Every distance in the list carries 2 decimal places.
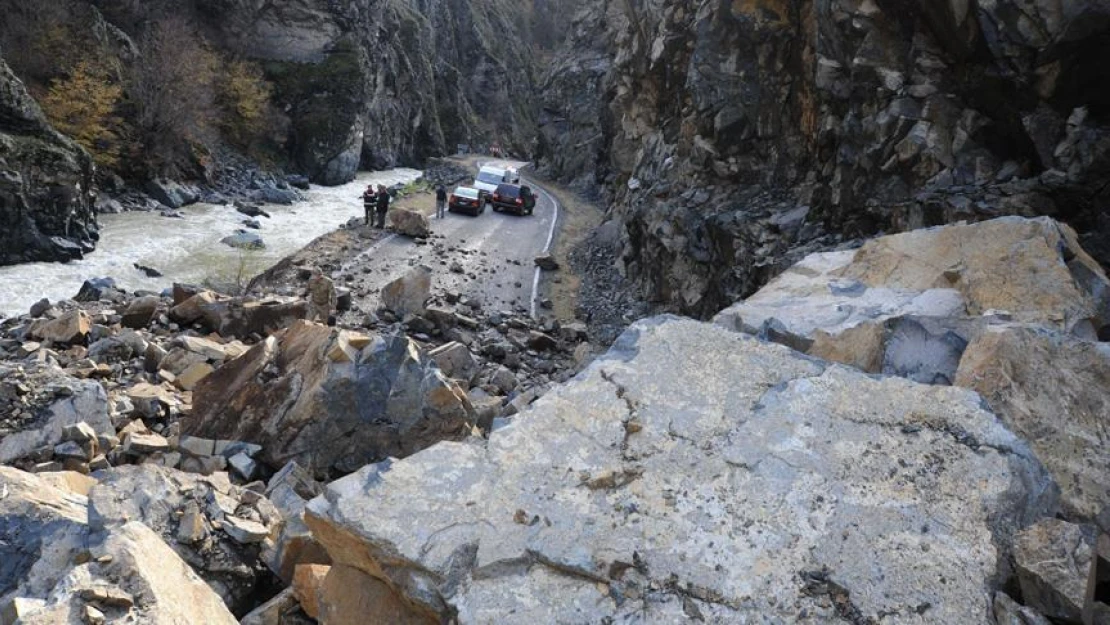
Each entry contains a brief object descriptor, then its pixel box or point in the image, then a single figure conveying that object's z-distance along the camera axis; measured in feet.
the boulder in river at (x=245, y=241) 76.85
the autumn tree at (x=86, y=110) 88.38
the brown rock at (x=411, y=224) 75.51
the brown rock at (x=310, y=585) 14.08
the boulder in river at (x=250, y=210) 95.57
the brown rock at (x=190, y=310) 39.04
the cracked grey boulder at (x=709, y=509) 10.02
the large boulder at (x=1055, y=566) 9.27
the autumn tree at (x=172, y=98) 100.83
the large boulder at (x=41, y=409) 21.55
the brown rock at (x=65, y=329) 33.71
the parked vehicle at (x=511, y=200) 98.89
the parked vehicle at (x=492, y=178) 106.73
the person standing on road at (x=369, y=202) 78.43
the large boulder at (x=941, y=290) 18.21
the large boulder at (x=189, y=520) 15.26
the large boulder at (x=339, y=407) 22.91
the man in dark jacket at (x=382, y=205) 77.77
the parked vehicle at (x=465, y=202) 91.81
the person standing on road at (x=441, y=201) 89.26
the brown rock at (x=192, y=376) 29.58
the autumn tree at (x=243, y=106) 131.54
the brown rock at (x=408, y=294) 50.60
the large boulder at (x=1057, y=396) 12.25
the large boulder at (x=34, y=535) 13.48
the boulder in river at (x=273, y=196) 108.78
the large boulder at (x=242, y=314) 38.09
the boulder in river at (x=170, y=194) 93.21
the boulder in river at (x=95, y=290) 48.16
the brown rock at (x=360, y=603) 11.48
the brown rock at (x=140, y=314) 37.52
